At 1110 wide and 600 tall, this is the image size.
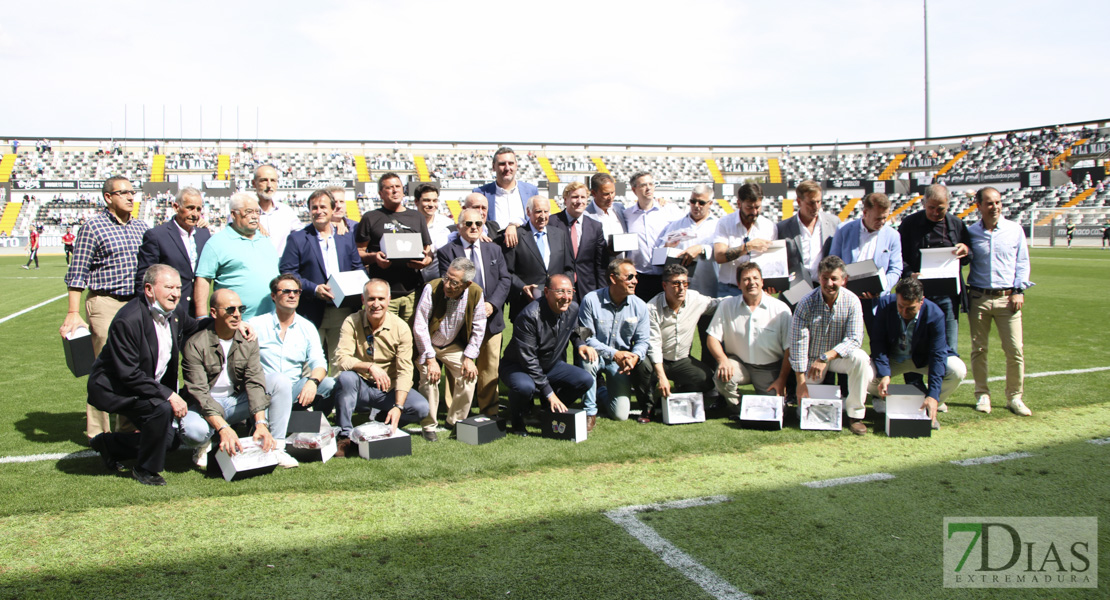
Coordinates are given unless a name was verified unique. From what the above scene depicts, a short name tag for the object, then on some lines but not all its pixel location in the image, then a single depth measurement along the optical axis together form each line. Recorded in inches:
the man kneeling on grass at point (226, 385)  173.6
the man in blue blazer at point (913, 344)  215.0
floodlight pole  1588.3
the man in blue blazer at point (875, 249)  234.7
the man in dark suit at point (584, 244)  249.6
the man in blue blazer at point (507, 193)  253.9
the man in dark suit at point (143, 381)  164.9
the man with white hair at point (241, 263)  201.6
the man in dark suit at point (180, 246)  201.8
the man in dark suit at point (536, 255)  241.1
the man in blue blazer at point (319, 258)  219.8
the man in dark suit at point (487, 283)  226.1
